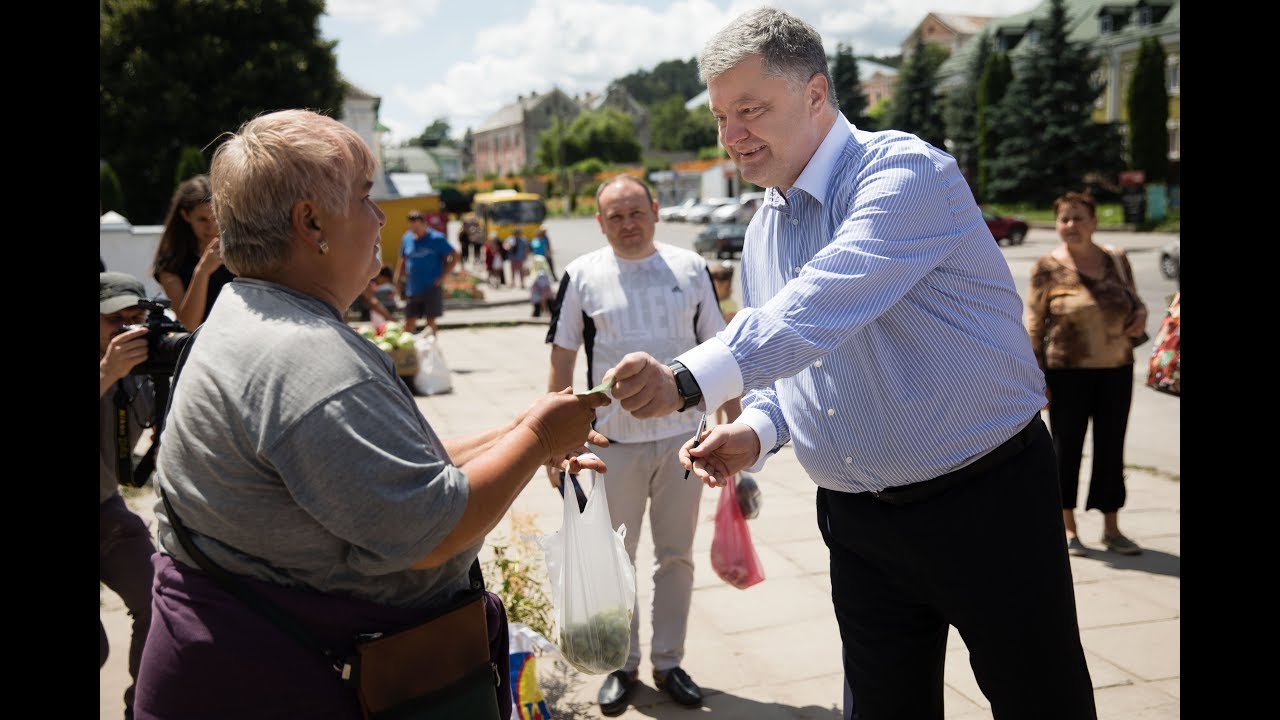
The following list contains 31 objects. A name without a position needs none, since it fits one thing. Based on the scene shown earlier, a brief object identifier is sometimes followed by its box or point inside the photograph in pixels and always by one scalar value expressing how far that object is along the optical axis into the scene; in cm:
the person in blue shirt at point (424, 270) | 1335
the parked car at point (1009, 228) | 3584
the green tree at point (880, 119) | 6231
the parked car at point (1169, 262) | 2194
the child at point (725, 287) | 810
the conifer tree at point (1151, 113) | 4506
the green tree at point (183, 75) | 3106
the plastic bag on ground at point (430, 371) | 1158
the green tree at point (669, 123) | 13338
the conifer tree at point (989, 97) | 5084
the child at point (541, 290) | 1917
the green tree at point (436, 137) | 16600
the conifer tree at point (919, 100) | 5875
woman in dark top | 443
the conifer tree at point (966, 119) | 5628
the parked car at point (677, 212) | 6400
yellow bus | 4216
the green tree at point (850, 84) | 5831
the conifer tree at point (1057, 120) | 4522
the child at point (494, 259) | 2952
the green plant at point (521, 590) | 420
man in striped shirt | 228
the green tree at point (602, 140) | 10850
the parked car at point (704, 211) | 5991
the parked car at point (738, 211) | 5006
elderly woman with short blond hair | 172
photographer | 351
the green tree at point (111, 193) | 2616
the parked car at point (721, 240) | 3641
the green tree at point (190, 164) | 2520
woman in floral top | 577
